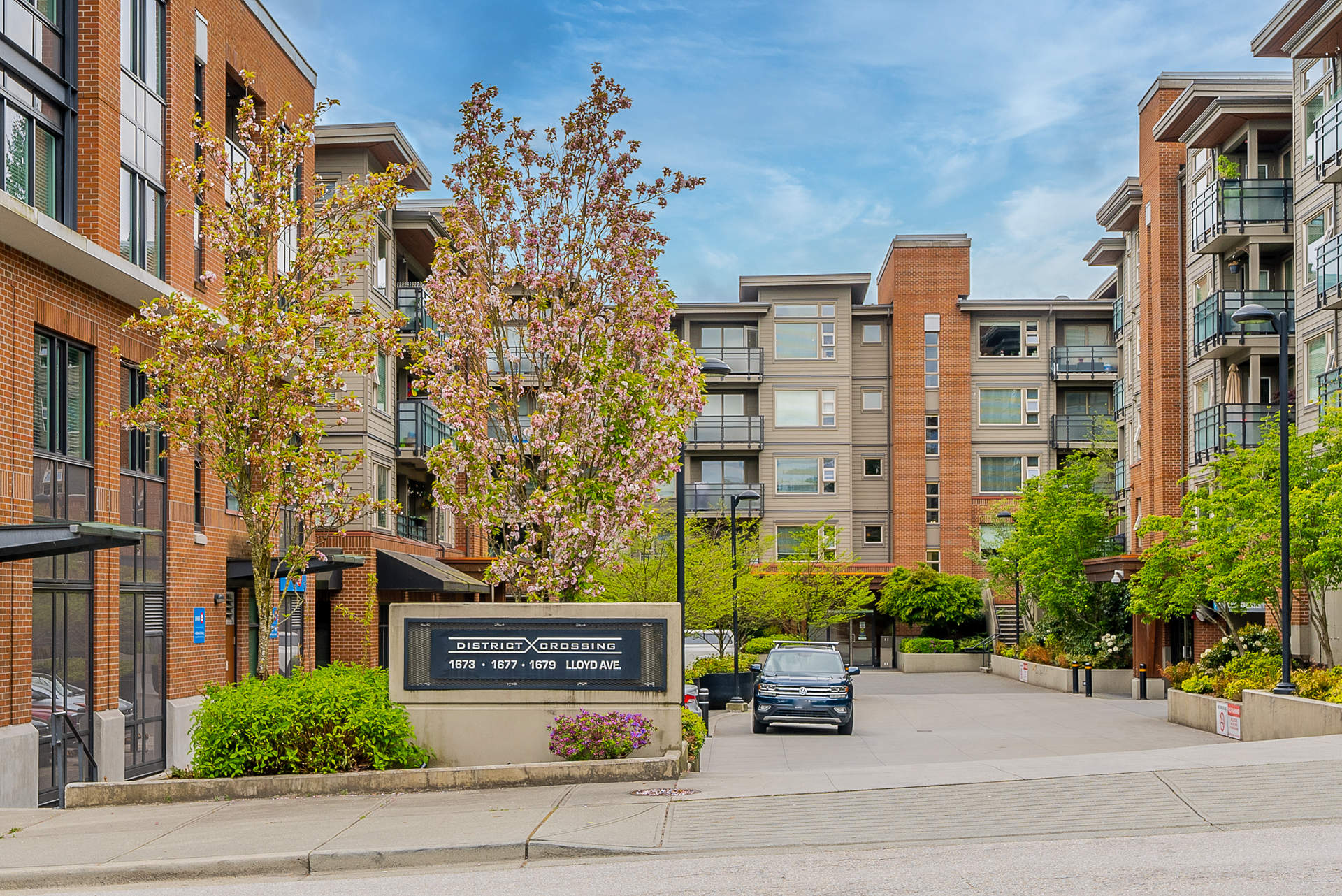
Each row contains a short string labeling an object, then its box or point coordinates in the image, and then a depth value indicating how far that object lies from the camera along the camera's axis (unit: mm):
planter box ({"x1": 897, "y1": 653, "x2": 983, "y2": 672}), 53000
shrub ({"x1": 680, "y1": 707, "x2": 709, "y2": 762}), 17031
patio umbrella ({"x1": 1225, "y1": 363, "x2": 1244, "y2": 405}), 38156
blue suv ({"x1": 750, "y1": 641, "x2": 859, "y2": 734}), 27016
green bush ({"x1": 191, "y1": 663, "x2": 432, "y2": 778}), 14297
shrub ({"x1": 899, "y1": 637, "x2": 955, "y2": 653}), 54125
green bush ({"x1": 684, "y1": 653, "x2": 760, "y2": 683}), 36688
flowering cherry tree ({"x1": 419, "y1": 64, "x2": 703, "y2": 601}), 17578
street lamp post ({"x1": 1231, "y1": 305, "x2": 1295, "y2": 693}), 22656
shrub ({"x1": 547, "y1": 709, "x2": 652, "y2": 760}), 14758
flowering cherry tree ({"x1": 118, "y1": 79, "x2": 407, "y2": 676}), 16281
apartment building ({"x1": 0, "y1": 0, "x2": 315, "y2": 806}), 17859
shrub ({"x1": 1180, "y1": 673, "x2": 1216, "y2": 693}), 28141
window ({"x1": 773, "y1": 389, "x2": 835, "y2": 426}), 60531
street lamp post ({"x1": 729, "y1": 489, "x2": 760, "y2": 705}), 34156
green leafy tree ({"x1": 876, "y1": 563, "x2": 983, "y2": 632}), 54656
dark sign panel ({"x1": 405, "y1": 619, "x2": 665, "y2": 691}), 15180
